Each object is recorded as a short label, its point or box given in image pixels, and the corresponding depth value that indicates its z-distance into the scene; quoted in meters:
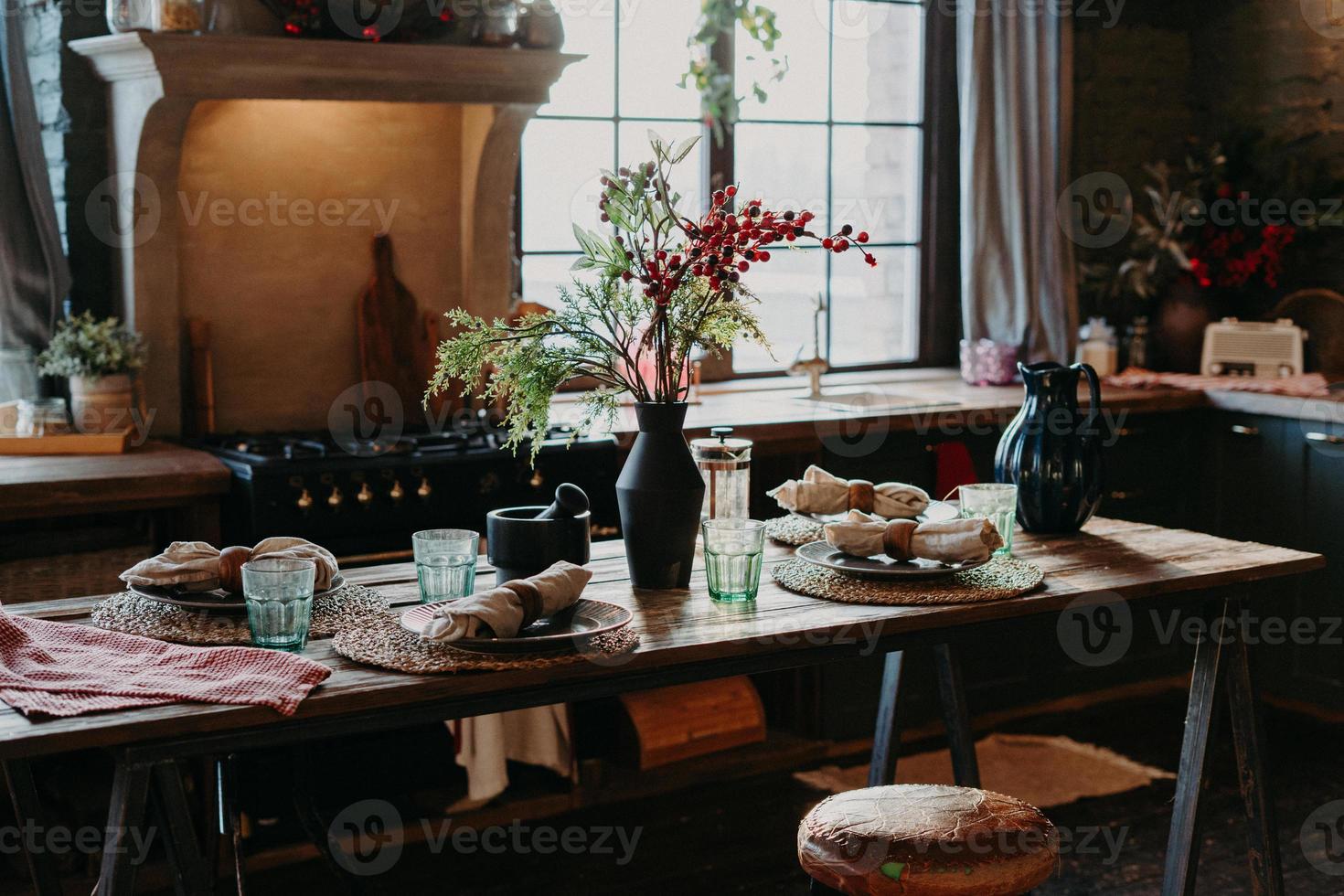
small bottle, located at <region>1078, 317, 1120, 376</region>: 4.70
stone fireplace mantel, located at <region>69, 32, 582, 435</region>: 3.16
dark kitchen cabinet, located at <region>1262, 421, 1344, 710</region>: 4.02
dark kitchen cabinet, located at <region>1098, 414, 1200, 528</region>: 4.26
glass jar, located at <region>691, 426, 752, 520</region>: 2.38
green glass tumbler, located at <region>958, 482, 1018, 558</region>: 2.37
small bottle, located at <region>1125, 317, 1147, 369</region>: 4.78
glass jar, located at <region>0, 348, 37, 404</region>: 3.29
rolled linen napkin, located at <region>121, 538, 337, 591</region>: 1.95
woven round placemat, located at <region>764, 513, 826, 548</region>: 2.48
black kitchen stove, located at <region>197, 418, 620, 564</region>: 3.05
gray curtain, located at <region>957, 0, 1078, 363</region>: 4.55
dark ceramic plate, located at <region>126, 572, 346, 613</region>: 1.91
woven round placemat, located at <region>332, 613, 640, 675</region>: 1.72
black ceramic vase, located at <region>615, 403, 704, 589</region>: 2.12
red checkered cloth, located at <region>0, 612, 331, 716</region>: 1.58
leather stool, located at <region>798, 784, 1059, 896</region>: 1.87
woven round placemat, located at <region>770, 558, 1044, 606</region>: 2.09
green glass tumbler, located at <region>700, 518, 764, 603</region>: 2.05
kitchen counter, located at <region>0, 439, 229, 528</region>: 2.84
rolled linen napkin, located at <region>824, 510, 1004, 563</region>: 2.15
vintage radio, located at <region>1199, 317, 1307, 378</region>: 4.50
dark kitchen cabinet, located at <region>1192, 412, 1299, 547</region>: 4.15
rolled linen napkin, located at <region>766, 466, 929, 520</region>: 2.49
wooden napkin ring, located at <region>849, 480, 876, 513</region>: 2.52
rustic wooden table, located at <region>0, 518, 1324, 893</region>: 1.56
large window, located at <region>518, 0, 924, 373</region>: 4.18
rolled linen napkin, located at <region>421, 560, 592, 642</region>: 1.77
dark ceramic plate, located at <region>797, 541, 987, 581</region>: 2.15
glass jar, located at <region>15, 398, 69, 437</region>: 3.22
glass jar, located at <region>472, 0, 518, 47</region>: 3.44
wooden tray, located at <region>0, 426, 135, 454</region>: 3.18
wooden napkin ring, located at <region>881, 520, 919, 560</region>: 2.20
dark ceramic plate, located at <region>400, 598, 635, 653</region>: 1.77
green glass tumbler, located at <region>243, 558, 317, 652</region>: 1.76
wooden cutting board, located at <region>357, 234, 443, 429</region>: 3.72
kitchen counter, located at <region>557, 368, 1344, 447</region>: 3.70
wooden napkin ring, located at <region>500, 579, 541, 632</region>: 1.82
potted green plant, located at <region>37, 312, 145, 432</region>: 3.25
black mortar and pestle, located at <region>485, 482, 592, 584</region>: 2.02
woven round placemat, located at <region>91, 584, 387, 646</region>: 1.84
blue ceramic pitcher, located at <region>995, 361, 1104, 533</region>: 2.51
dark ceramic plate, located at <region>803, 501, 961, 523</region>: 2.50
